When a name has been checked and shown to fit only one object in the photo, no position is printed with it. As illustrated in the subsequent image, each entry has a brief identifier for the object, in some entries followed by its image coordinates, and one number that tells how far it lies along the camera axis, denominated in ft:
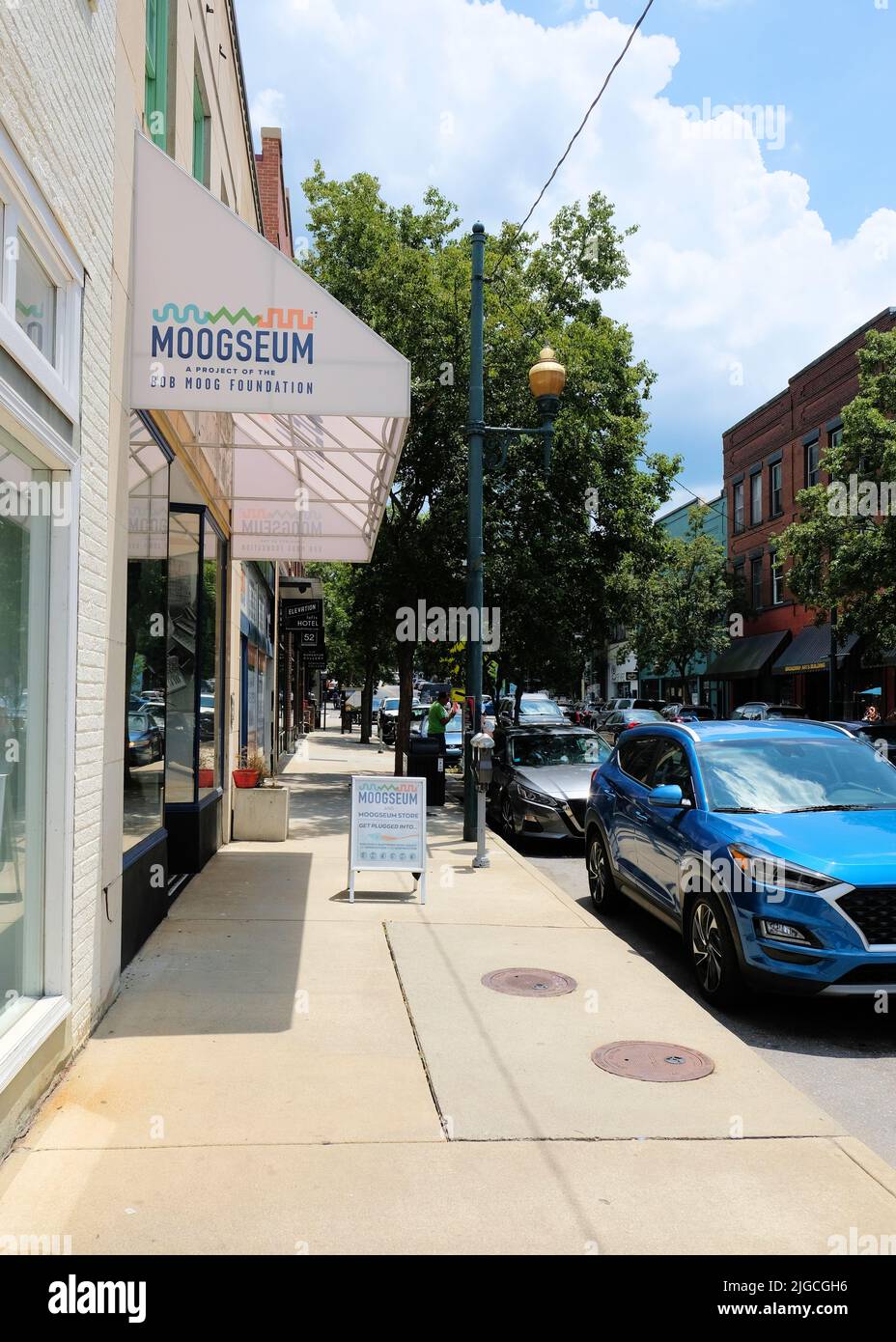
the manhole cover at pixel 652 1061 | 15.89
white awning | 19.25
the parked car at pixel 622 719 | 117.70
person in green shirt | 57.41
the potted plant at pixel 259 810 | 38.96
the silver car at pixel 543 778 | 40.57
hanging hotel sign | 81.20
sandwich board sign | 28.81
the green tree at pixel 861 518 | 70.38
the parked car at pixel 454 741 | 74.49
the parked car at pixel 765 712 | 95.04
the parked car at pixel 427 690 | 130.93
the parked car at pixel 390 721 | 108.88
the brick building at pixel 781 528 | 112.27
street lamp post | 39.55
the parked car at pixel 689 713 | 113.70
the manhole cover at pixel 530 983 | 20.17
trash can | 52.33
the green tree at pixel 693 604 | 138.62
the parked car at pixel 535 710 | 92.97
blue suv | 17.87
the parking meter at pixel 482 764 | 33.68
